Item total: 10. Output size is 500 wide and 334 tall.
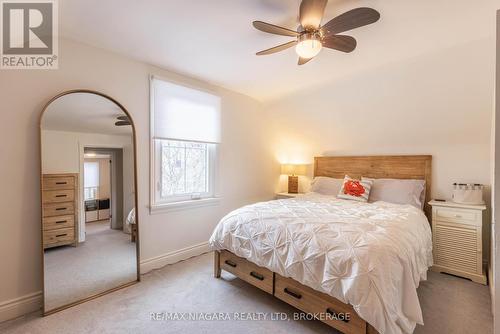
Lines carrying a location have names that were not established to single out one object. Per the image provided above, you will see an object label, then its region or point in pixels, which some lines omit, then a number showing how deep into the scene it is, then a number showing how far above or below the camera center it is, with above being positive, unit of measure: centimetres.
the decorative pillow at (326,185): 363 -33
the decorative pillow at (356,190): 321 -35
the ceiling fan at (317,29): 152 +96
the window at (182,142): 279 +29
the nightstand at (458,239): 250 -82
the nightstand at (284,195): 423 -56
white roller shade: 277 +65
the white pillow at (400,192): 299 -36
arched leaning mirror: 204 -33
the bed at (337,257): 142 -67
